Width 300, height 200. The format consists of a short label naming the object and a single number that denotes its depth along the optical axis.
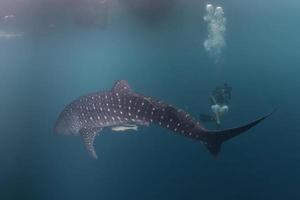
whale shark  6.58
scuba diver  12.68
